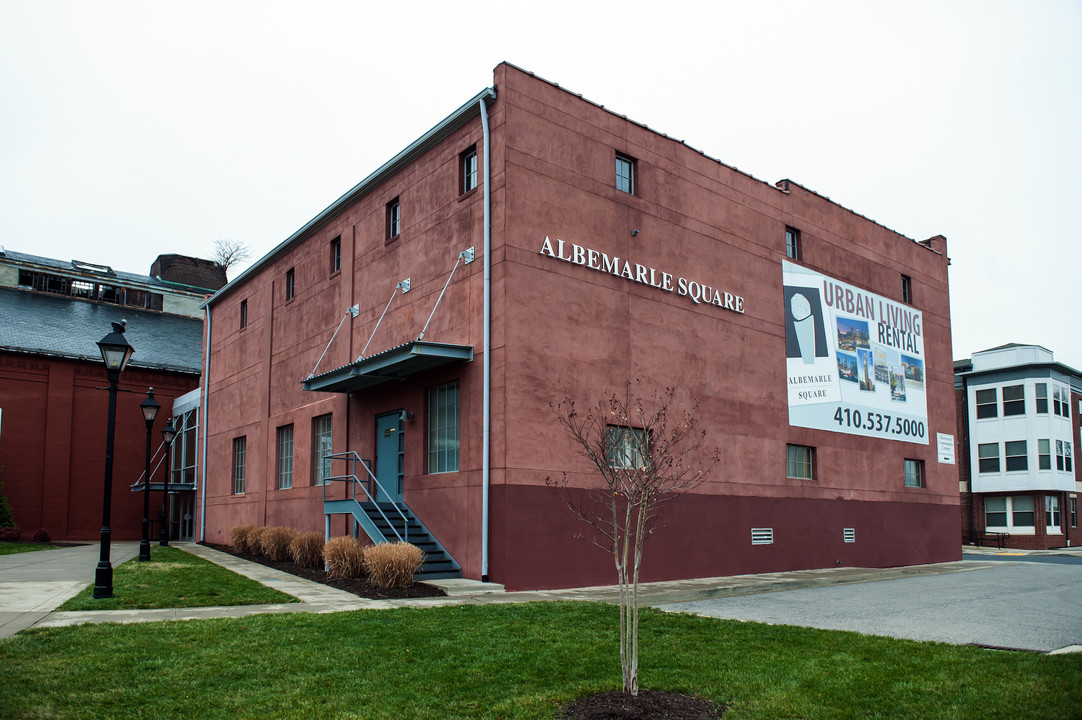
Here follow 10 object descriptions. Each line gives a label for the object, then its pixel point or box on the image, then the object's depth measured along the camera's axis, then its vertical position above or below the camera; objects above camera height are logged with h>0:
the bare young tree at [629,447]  16.00 +0.50
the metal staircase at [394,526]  15.90 -1.09
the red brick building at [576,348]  15.89 +2.78
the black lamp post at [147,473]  20.70 -0.08
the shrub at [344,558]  15.55 -1.58
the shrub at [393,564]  13.95 -1.52
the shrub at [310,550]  18.02 -1.67
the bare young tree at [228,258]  65.00 +15.95
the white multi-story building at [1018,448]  40.75 +1.02
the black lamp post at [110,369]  13.50 +1.60
